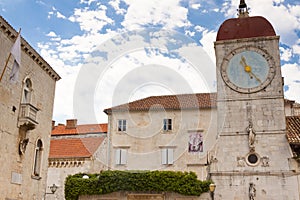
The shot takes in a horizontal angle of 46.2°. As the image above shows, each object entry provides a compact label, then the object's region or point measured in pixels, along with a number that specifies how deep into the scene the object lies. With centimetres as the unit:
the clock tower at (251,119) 1734
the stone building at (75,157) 3086
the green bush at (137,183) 1867
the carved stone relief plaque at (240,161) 1787
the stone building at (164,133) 3112
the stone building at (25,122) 1806
